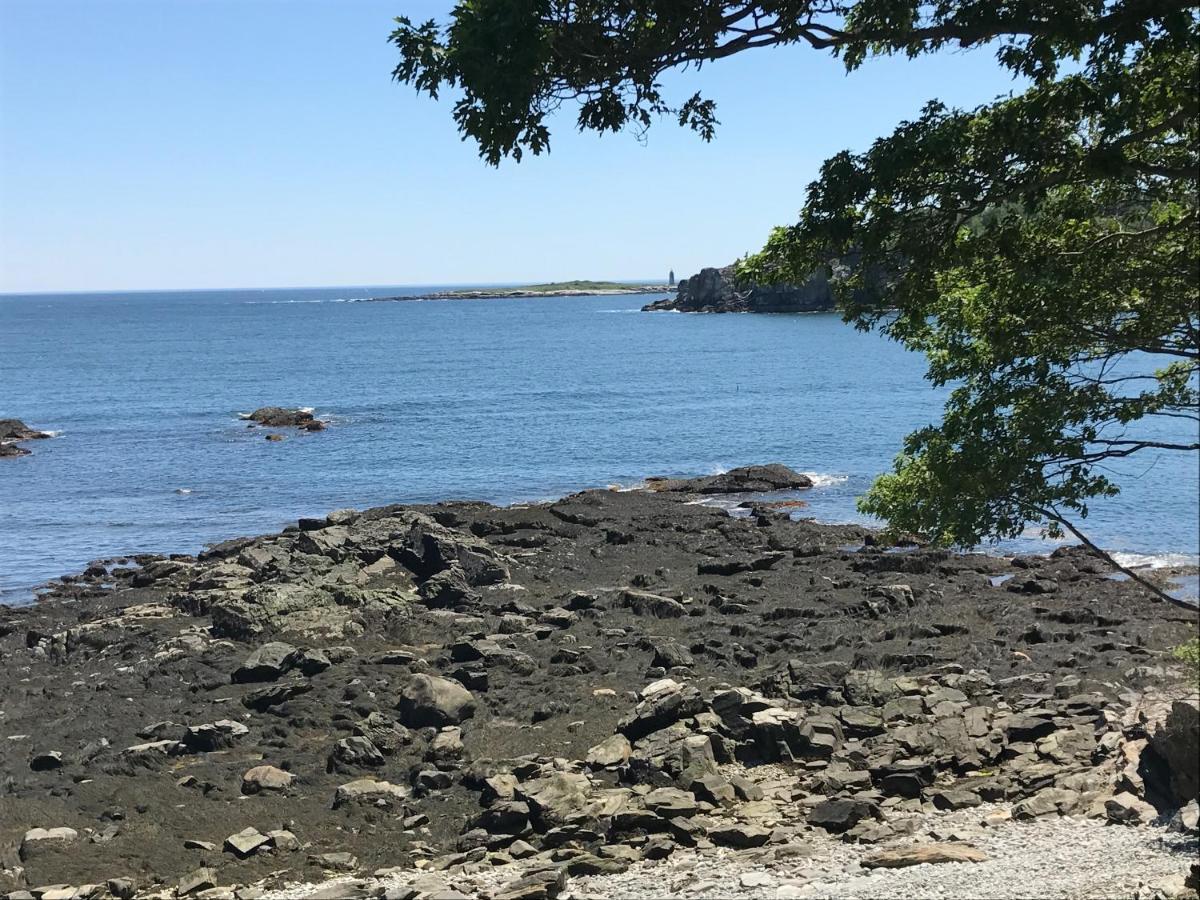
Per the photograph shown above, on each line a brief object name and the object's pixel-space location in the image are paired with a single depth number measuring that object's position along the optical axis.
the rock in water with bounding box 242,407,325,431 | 72.31
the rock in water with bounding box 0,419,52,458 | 68.38
